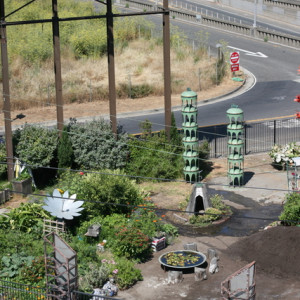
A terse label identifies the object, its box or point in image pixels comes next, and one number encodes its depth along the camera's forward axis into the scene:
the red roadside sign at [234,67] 48.78
